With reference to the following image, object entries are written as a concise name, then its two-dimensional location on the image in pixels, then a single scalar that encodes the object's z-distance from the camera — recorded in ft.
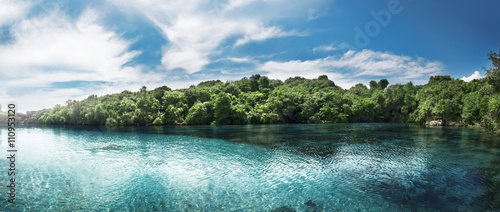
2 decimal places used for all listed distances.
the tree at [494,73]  105.09
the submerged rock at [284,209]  34.55
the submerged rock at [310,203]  36.32
